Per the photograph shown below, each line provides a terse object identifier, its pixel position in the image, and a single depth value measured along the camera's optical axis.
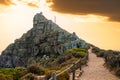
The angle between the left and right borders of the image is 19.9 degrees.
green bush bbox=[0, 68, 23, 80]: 31.66
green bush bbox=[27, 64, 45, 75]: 30.89
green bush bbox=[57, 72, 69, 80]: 27.93
